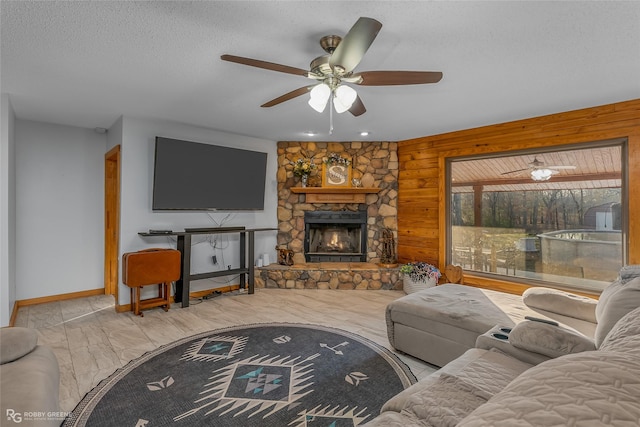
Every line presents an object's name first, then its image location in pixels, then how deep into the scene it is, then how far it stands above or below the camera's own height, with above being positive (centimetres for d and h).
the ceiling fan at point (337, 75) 172 +89
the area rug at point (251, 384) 184 -113
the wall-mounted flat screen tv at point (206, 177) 385 +60
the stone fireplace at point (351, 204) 508 +35
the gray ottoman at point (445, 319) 225 -73
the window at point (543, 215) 339 +8
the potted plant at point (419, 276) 433 -76
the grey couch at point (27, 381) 116 -69
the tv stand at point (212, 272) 388 -51
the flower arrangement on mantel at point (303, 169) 490 +82
